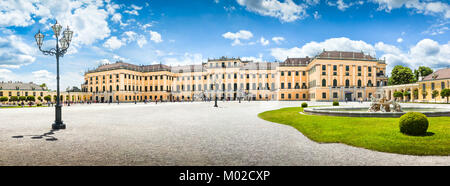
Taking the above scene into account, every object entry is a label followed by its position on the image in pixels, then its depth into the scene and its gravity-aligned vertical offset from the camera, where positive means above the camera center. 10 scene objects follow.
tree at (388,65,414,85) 68.50 +4.94
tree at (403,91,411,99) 54.45 -0.10
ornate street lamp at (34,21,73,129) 12.64 +2.99
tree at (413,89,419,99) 52.19 +0.10
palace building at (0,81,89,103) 76.12 +2.20
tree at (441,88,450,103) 42.88 +0.19
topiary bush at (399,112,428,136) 8.62 -1.09
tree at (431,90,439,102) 46.58 +0.04
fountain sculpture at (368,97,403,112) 15.43 -0.74
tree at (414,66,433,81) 70.62 +6.74
